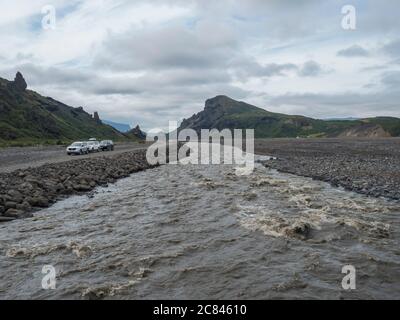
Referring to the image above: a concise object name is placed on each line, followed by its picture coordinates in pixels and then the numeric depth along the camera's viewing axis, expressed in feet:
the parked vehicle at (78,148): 209.97
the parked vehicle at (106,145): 275.71
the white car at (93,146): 240.61
